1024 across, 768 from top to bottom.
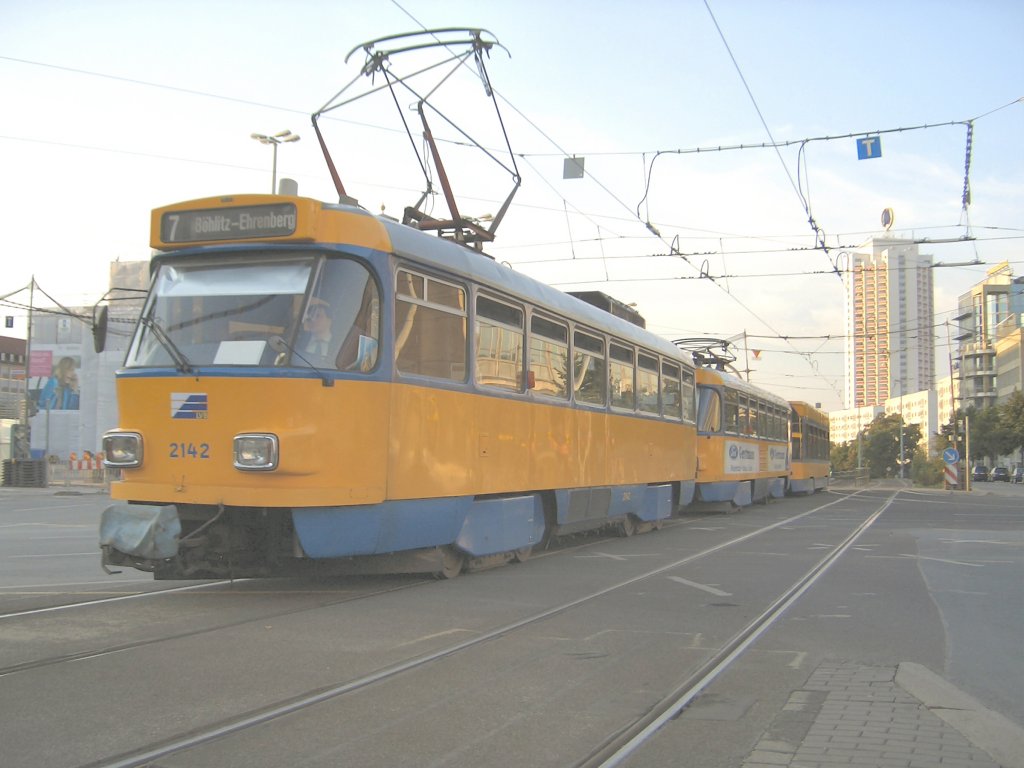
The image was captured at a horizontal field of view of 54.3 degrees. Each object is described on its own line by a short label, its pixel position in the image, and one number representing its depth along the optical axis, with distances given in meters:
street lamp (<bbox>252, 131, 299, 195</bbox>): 25.61
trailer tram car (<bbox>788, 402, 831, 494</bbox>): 36.75
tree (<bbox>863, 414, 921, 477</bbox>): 123.19
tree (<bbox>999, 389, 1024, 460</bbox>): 67.38
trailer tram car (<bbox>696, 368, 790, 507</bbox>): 22.77
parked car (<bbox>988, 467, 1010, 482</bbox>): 82.19
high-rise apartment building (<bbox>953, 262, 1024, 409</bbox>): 100.56
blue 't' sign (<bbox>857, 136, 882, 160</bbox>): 17.58
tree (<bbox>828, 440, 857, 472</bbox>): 136.50
